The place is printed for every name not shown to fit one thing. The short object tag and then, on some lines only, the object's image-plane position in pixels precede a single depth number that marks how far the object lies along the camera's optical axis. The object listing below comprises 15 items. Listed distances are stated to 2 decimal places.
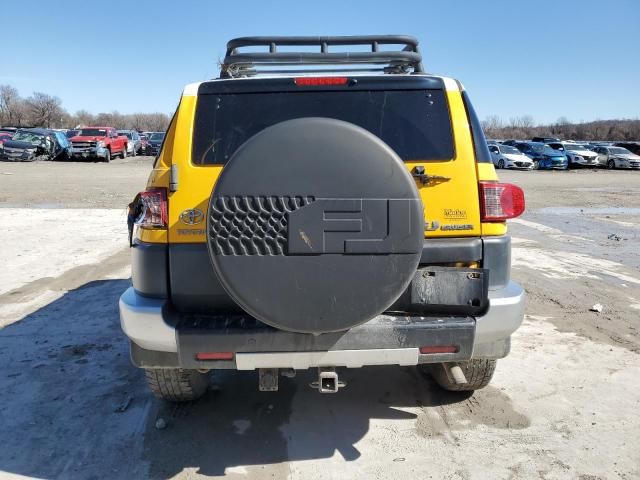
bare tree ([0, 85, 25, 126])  93.44
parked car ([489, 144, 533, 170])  33.53
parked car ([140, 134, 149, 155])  40.41
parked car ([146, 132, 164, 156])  39.97
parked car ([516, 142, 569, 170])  34.66
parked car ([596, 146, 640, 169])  35.69
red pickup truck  31.88
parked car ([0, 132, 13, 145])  33.12
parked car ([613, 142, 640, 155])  41.03
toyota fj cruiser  2.39
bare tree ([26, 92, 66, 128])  93.44
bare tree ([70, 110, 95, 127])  102.53
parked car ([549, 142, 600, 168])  35.66
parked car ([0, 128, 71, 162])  30.58
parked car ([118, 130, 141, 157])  37.59
